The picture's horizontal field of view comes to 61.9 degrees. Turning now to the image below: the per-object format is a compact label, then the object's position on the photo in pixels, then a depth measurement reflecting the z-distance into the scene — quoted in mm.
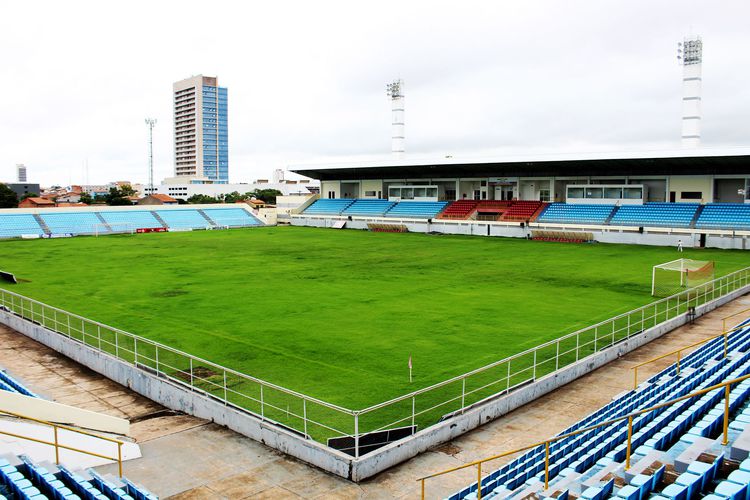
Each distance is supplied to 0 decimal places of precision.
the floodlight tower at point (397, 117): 76062
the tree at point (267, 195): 158250
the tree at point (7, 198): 96688
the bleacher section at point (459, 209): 63938
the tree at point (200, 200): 132775
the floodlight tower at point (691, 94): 55625
